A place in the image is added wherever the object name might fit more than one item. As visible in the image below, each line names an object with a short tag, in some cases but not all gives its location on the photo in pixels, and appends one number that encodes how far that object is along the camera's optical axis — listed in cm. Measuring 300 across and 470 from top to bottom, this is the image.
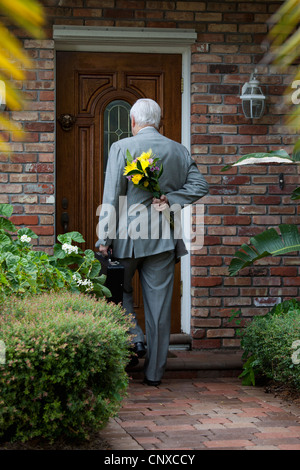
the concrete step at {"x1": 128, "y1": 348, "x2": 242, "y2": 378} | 948
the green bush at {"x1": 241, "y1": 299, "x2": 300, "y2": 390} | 762
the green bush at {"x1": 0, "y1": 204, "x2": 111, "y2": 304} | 704
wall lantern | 1045
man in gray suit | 843
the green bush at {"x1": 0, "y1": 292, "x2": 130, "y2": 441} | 484
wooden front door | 1070
